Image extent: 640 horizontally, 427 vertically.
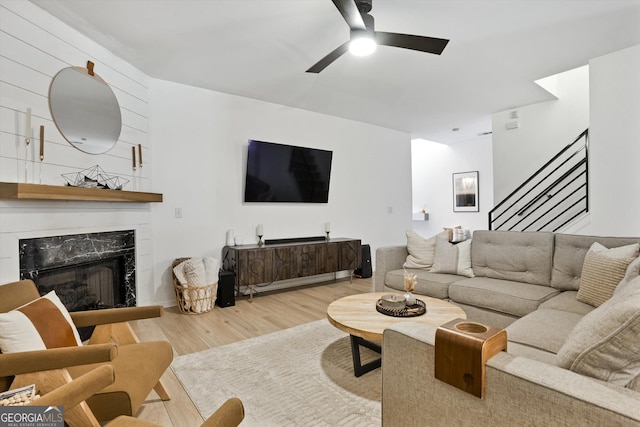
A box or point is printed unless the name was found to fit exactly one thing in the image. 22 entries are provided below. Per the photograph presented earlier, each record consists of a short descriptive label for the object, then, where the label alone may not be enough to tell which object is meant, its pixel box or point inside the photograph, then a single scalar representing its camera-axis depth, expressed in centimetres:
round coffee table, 193
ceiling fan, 224
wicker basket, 345
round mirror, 261
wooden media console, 384
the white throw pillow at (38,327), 132
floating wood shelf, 210
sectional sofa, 76
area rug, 177
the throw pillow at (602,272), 204
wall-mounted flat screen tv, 433
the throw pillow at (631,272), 174
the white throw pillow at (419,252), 342
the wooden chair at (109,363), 126
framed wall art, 723
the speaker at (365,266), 527
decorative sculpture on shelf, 271
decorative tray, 210
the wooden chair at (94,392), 97
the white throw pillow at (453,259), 317
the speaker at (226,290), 371
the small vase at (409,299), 222
